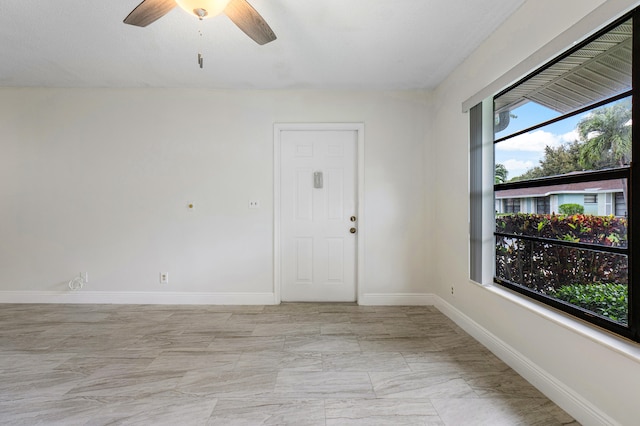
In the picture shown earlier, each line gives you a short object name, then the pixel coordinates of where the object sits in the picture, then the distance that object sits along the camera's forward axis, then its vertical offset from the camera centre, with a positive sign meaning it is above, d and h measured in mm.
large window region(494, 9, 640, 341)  1523 +177
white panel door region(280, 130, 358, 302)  3703 -98
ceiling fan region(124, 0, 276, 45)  1688 +1200
